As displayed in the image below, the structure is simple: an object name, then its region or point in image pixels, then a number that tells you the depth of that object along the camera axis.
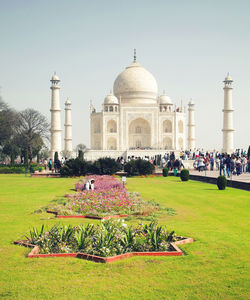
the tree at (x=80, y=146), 61.28
